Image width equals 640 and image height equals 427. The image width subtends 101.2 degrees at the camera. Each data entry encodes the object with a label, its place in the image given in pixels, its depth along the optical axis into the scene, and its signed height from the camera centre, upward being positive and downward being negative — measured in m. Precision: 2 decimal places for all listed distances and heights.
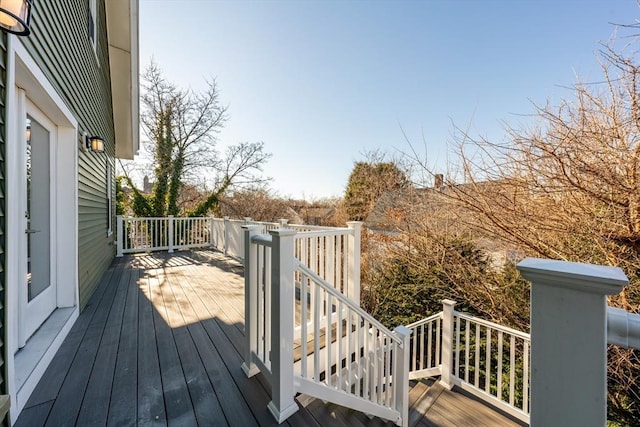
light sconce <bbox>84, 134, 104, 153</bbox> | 3.48 +0.93
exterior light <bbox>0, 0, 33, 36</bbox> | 1.26 +0.95
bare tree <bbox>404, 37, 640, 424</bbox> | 2.17 +0.28
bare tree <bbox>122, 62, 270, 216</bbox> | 9.34 +2.40
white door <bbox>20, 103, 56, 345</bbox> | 2.20 -0.16
